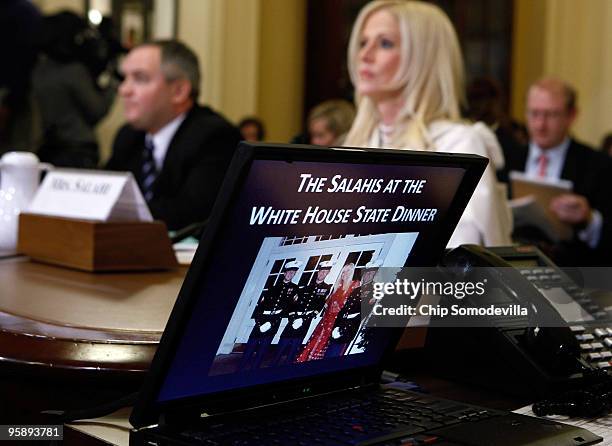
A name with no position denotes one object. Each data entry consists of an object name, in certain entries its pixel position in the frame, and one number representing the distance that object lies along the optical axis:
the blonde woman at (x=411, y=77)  2.60
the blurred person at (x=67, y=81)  4.91
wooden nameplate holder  1.67
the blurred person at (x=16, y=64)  5.01
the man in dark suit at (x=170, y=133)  3.33
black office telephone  1.05
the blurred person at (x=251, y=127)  6.42
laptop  0.82
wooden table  1.04
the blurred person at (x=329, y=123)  4.62
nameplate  1.75
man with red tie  3.59
